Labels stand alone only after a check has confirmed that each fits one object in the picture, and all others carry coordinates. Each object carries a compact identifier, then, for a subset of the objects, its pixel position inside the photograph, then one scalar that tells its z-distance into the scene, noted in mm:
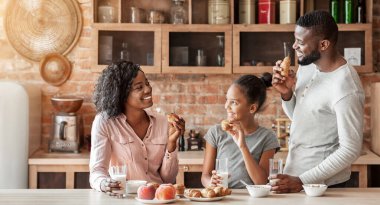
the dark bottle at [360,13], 5349
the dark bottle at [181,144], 5424
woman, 3463
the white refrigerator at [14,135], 5012
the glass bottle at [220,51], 5391
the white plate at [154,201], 2996
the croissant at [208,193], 3057
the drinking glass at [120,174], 3186
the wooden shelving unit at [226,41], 5328
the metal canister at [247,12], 5383
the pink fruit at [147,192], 3025
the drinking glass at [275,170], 3135
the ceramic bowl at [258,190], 3129
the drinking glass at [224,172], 3189
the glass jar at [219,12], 5359
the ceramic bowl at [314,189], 3139
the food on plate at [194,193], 3078
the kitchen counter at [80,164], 5012
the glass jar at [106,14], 5410
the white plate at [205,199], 3049
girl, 3570
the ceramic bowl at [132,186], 3188
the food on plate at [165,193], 3012
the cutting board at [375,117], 5320
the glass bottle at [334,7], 5355
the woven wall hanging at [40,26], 5602
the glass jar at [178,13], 5418
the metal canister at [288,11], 5324
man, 3152
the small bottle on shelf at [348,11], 5332
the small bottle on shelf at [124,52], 5418
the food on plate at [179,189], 3152
